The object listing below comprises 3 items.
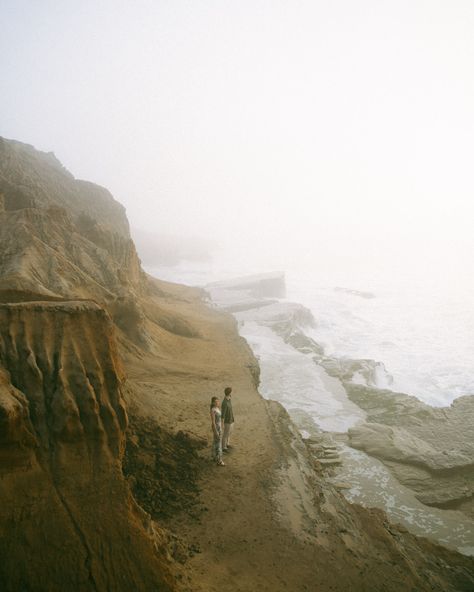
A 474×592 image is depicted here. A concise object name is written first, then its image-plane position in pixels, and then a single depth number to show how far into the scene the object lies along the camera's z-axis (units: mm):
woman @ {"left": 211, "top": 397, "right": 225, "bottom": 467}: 7887
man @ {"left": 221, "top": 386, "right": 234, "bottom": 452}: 8211
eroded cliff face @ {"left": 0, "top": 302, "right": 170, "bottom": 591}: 4176
